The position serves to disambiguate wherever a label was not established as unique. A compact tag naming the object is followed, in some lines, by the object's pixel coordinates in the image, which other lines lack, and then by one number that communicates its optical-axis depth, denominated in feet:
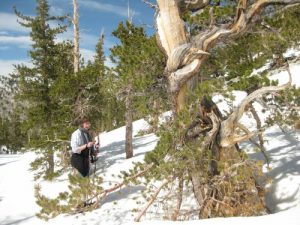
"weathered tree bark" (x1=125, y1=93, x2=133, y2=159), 48.08
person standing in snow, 27.40
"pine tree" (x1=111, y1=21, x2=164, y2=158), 21.88
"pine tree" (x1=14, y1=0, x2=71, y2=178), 47.67
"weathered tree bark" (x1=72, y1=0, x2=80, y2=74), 54.95
